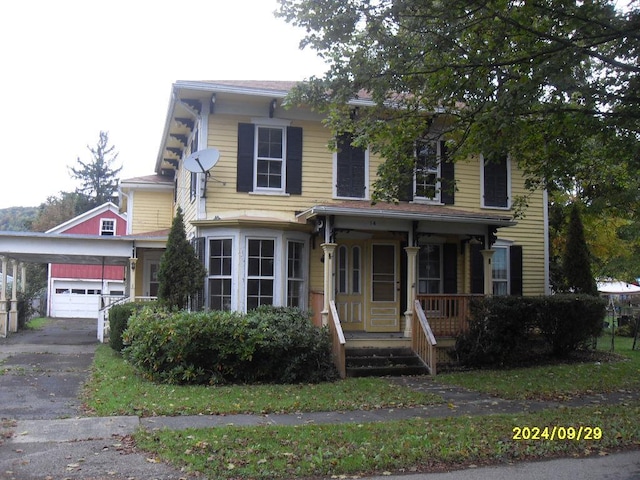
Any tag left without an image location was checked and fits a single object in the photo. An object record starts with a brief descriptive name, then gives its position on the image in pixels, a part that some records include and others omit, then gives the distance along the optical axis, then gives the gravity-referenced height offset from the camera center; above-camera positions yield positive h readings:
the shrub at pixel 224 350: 10.77 -1.40
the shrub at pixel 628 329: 22.66 -2.02
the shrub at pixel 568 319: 13.77 -1.01
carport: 18.95 +0.83
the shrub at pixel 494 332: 12.95 -1.24
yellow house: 13.48 +1.17
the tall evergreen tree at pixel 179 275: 13.39 -0.06
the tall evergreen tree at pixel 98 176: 64.54 +10.35
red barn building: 34.28 -0.66
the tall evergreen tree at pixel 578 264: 17.16 +0.34
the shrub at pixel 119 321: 14.79 -1.23
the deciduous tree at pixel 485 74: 8.85 +3.27
